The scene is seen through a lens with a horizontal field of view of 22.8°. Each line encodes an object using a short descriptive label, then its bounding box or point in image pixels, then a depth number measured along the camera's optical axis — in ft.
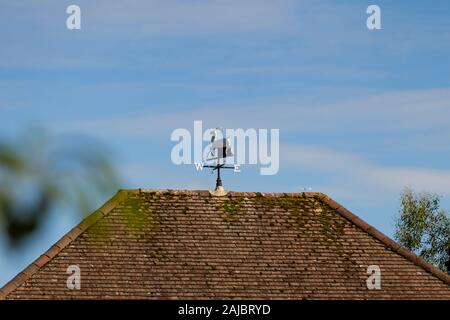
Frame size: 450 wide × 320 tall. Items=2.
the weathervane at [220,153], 98.53
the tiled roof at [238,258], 87.10
